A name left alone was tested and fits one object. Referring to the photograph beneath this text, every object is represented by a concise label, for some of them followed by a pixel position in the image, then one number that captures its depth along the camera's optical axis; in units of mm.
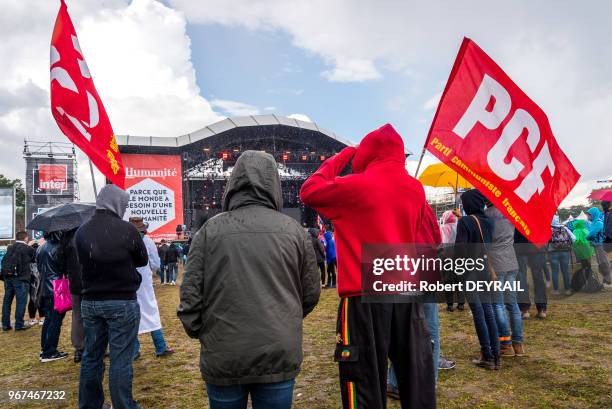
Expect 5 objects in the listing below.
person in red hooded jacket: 1983
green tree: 59375
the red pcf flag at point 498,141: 2973
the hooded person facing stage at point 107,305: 2848
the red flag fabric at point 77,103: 3607
